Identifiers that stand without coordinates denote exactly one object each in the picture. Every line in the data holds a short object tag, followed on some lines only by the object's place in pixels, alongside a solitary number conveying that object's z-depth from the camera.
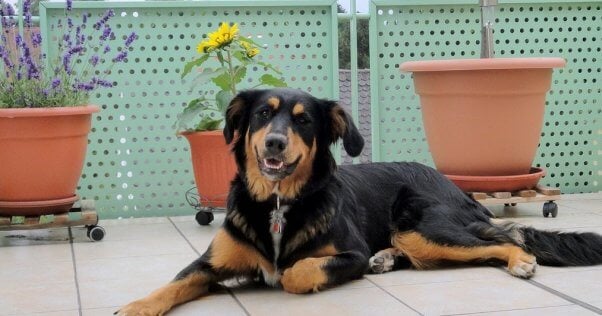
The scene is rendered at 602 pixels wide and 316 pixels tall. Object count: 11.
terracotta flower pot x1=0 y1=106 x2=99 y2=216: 4.05
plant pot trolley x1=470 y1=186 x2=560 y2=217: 4.56
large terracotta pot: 4.52
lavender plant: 4.13
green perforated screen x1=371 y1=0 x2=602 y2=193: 5.34
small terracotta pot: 4.52
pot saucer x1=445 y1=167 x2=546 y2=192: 4.62
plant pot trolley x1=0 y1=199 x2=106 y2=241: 4.11
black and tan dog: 3.01
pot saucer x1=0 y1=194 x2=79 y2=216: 4.12
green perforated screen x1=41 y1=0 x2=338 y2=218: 5.02
